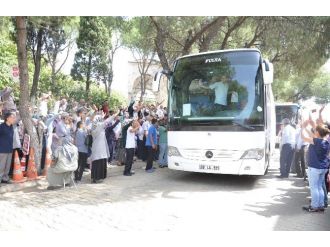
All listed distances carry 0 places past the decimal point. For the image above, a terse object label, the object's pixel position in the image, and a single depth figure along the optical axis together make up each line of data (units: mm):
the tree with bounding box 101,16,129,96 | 32188
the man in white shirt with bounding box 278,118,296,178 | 11398
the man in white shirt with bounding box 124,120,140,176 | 11117
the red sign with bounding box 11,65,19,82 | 12469
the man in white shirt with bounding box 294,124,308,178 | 11500
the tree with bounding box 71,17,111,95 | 28484
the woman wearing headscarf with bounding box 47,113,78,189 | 8977
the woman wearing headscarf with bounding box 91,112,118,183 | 10039
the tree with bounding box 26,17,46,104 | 19864
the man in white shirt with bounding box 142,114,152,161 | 12995
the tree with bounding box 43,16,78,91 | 25620
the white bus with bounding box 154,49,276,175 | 9359
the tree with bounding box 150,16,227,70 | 16891
